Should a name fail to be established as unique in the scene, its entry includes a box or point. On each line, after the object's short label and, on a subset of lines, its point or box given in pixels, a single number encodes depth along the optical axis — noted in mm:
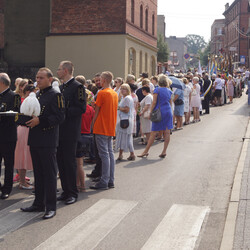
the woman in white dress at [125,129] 10367
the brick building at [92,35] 31031
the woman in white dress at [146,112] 12477
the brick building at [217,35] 117062
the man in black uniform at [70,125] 7066
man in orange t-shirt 8078
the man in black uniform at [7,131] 7566
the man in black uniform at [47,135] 6371
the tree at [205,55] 124469
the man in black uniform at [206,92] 23172
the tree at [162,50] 69688
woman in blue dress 11453
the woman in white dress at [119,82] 12312
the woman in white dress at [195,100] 19986
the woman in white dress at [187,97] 18516
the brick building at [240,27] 81438
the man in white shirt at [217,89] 27844
